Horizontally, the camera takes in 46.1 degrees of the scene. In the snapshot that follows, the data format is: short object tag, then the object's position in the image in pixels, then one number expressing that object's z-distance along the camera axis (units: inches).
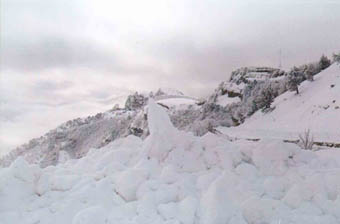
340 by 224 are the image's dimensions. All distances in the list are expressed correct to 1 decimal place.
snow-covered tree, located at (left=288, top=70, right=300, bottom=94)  938.5
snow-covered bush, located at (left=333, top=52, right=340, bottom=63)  906.3
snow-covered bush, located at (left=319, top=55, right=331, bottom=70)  1009.5
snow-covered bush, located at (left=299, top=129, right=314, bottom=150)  378.4
